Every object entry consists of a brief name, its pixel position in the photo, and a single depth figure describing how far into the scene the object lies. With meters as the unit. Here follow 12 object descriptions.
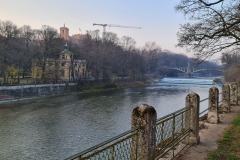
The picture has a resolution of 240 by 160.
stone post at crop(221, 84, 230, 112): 12.39
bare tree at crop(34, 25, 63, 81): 46.75
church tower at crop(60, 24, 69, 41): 104.25
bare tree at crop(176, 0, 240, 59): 9.52
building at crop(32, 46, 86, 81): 47.53
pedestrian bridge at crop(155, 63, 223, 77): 96.31
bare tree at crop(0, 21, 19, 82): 40.94
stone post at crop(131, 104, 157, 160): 4.64
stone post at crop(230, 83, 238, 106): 15.07
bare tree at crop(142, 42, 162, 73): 86.32
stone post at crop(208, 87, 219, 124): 10.23
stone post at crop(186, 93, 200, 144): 7.20
